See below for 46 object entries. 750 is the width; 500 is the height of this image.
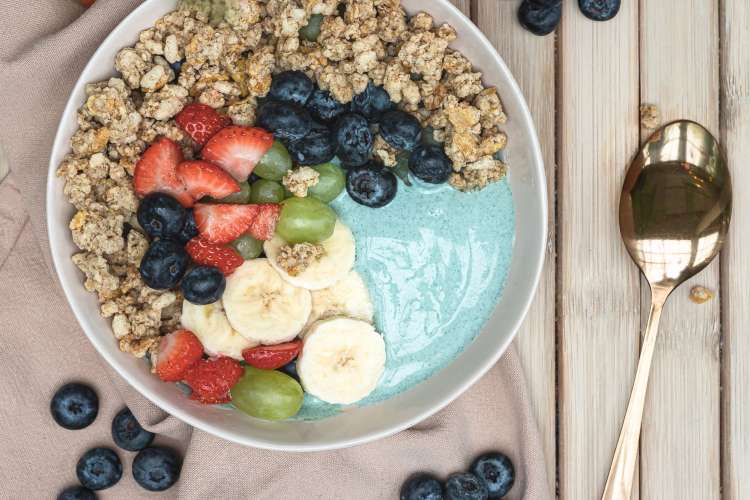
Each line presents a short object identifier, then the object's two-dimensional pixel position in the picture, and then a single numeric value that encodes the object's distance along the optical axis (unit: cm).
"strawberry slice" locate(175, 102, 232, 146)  59
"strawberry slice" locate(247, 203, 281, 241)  59
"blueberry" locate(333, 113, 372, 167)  59
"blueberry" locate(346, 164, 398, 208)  59
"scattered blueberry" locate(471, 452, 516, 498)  63
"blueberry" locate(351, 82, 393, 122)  59
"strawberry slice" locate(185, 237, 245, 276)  59
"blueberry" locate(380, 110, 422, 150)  59
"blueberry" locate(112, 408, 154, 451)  63
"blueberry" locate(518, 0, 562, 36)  61
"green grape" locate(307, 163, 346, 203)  60
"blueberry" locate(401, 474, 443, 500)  63
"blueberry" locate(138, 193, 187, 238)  58
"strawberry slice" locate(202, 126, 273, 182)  59
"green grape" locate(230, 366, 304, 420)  59
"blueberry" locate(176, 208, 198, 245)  59
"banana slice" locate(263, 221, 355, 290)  60
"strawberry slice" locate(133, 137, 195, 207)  59
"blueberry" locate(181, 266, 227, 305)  58
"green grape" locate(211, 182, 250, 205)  59
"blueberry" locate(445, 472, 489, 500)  62
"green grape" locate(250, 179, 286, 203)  60
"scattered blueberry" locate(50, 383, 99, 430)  63
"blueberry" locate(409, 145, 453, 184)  59
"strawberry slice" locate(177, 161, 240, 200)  58
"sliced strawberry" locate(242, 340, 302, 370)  60
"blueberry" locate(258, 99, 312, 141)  58
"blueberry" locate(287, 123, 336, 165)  59
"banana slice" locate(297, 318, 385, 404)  60
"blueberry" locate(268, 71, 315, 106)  59
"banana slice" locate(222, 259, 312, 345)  60
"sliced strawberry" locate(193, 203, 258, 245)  59
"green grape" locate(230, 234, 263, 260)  60
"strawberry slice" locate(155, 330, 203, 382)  59
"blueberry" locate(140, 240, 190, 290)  58
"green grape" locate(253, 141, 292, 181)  59
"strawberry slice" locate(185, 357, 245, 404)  60
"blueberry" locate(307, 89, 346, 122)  59
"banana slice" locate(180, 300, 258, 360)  60
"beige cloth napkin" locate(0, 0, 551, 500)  63
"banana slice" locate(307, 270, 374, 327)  61
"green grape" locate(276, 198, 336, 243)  59
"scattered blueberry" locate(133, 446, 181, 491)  63
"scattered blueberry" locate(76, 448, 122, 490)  64
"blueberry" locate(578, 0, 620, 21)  62
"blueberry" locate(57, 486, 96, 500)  64
